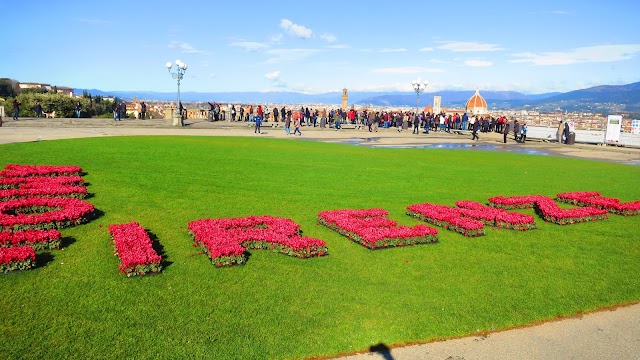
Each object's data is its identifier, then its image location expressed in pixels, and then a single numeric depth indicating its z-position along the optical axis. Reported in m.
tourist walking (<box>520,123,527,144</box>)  38.09
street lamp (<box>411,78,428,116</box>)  49.34
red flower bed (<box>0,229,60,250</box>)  8.37
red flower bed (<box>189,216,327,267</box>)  8.52
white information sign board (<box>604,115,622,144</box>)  37.16
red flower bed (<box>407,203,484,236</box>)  10.92
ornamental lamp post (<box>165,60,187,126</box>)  39.16
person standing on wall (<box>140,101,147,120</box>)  50.05
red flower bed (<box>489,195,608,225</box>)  12.35
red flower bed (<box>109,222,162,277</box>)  7.75
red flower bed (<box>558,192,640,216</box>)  13.64
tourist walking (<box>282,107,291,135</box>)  36.94
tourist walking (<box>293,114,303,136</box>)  36.42
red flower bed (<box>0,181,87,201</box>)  11.63
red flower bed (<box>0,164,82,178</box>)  13.52
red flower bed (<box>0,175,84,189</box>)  12.59
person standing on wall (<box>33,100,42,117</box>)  42.53
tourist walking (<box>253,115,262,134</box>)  36.12
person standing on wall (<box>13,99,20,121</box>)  37.47
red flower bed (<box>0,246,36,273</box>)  7.58
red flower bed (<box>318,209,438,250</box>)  9.80
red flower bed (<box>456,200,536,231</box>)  11.59
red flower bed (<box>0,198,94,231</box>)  9.44
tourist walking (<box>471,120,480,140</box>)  37.84
